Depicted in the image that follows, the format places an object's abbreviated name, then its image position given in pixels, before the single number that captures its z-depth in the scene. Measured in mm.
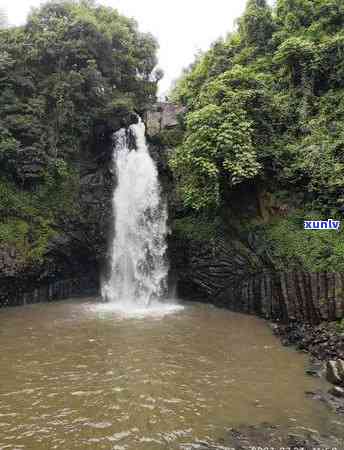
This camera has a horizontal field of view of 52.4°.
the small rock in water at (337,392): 6988
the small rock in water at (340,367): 7593
